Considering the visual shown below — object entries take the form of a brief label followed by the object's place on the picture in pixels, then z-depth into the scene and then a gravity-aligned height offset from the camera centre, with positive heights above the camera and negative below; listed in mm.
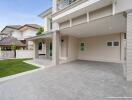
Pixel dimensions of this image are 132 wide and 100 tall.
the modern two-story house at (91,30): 3998 +1625
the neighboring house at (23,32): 19612 +4579
